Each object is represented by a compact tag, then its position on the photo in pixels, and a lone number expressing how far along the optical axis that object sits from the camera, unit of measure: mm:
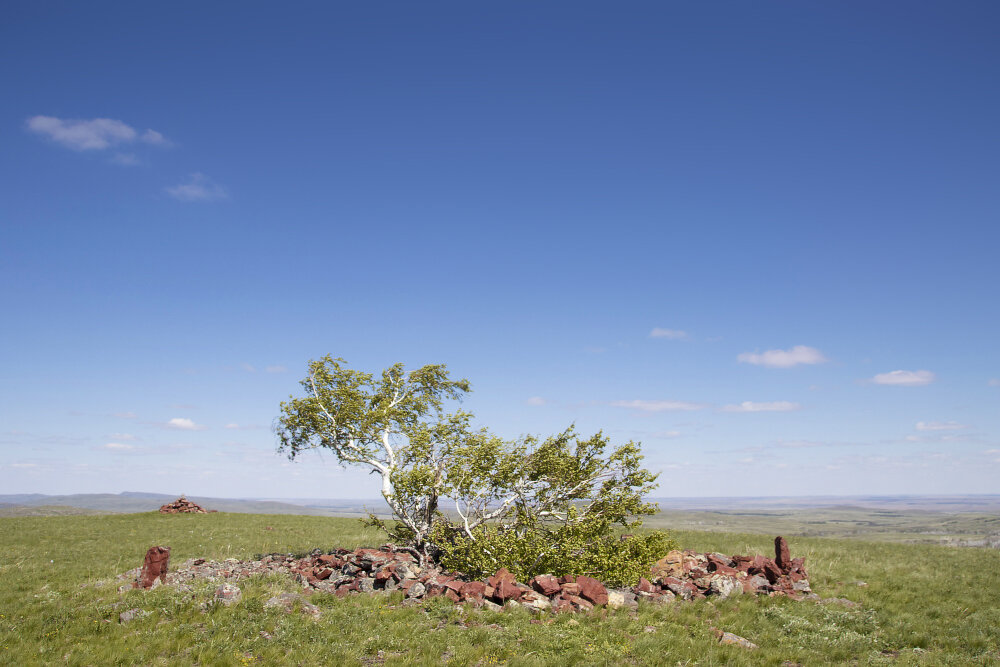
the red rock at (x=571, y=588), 18312
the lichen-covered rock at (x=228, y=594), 17281
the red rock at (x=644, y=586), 19500
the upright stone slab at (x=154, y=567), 20281
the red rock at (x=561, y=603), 17219
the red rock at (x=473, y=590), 17828
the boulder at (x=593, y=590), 17947
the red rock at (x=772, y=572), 20594
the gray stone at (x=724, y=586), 19156
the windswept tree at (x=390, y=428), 23219
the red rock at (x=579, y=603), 17298
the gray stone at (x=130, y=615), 15750
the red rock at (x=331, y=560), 22438
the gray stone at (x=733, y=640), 14609
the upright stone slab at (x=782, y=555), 22031
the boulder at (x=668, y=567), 21781
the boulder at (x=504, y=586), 17953
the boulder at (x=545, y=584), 18469
